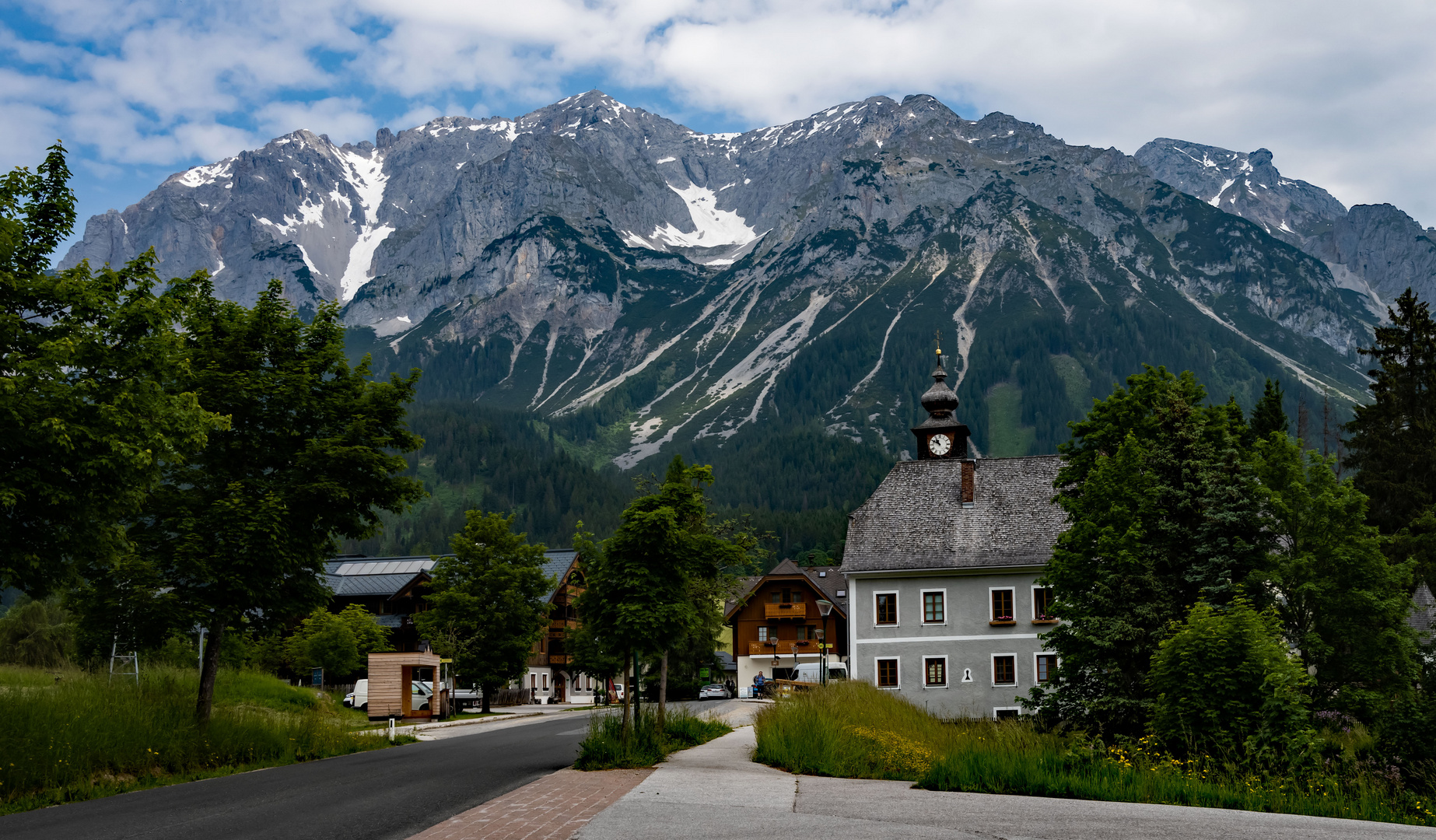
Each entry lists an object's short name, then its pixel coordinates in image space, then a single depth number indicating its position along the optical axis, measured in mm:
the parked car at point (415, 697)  53562
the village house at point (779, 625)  81688
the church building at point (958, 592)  46906
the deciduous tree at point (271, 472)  23156
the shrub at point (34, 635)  52812
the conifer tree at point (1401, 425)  48062
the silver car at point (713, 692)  75562
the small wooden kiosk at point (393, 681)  43281
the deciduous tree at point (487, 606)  49250
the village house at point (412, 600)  80438
